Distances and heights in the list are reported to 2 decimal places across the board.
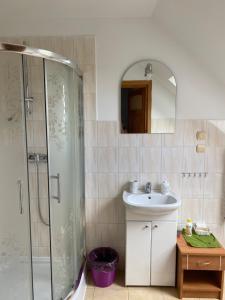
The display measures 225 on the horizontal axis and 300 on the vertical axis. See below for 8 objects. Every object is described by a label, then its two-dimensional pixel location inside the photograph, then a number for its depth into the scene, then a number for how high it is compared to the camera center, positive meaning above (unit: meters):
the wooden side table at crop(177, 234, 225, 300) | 2.25 -1.23
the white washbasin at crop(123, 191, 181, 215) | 2.22 -0.65
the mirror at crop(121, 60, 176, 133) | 2.52 +0.37
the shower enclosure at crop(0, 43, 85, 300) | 1.99 -0.30
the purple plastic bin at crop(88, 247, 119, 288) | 2.47 -1.34
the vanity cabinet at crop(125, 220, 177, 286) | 2.39 -1.15
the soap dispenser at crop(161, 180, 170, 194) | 2.54 -0.55
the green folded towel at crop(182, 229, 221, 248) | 2.34 -1.03
